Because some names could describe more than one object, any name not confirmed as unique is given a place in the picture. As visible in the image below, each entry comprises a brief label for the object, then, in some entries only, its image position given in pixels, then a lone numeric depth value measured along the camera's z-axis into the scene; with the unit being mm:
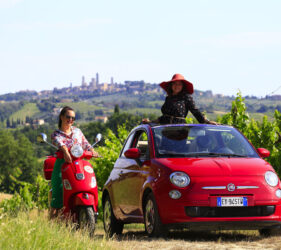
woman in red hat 20781
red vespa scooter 18281
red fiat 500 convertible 16109
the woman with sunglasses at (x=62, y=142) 18969
